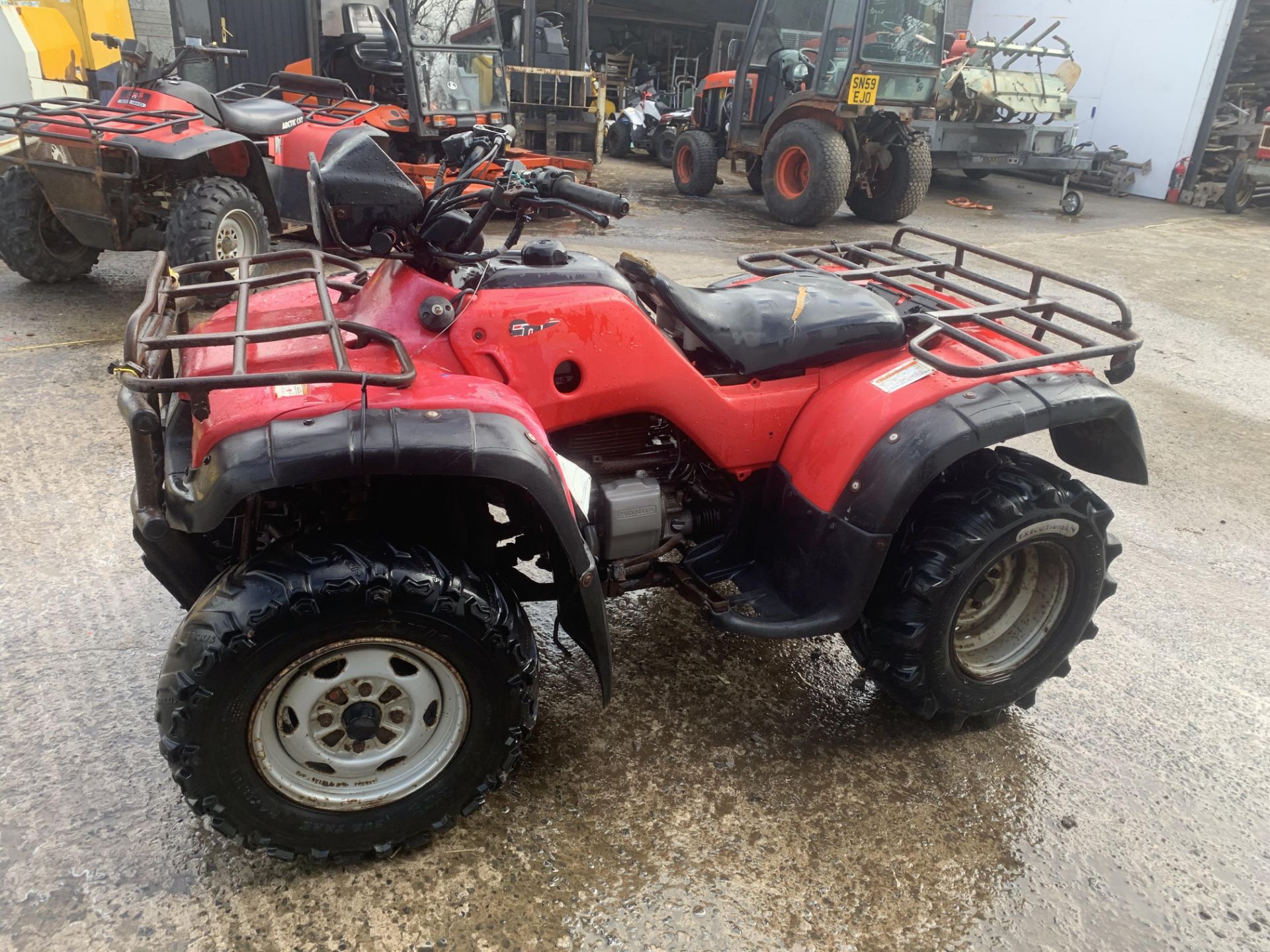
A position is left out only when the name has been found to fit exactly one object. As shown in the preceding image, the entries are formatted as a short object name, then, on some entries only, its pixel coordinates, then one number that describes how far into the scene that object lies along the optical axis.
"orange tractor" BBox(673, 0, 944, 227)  9.90
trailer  12.35
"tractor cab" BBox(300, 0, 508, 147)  8.70
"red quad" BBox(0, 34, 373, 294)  5.34
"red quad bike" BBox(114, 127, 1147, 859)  1.86
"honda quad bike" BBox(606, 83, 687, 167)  14.76
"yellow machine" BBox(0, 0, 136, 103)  9.88
